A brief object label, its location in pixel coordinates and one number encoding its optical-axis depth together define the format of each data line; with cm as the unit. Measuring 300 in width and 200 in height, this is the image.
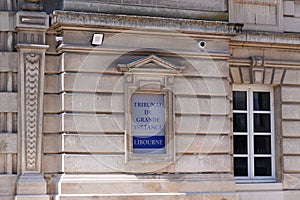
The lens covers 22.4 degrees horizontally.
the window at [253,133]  1675
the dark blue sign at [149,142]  1505
